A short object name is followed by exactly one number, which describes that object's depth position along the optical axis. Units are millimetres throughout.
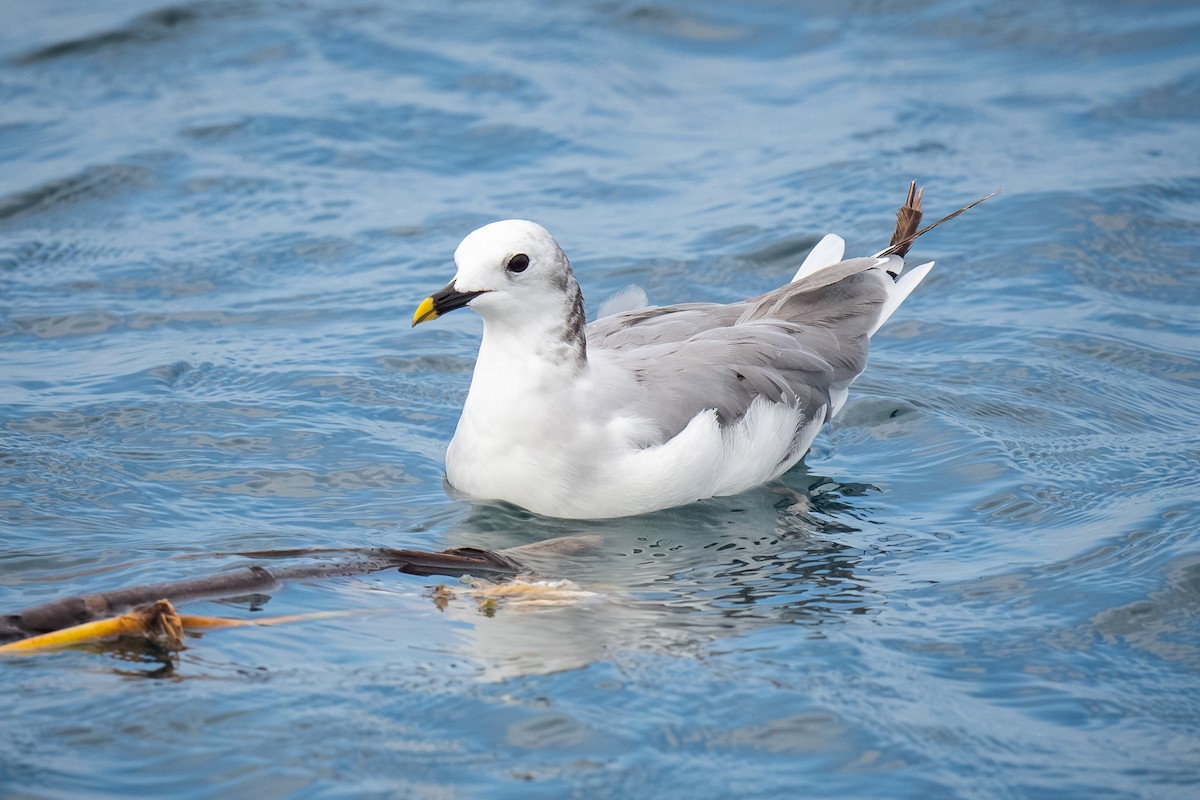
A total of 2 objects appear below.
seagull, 13383
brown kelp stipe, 10531
